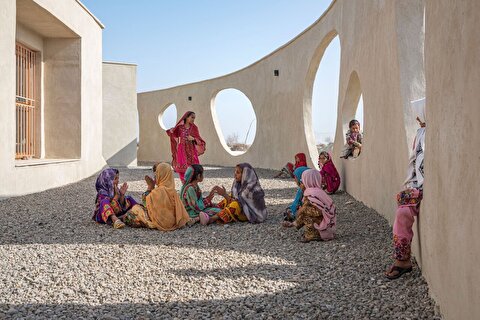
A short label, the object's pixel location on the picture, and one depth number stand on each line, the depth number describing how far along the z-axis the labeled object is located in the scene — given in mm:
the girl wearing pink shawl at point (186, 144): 8156
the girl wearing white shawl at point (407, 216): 3191
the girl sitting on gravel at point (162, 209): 5129
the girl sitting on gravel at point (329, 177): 7797
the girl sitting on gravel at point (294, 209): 5418
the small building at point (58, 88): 9992
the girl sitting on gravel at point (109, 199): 5277
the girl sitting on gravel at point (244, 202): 5492
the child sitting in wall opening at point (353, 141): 7594
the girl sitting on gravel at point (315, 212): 4480
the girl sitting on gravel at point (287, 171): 10773
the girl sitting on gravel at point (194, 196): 5570
